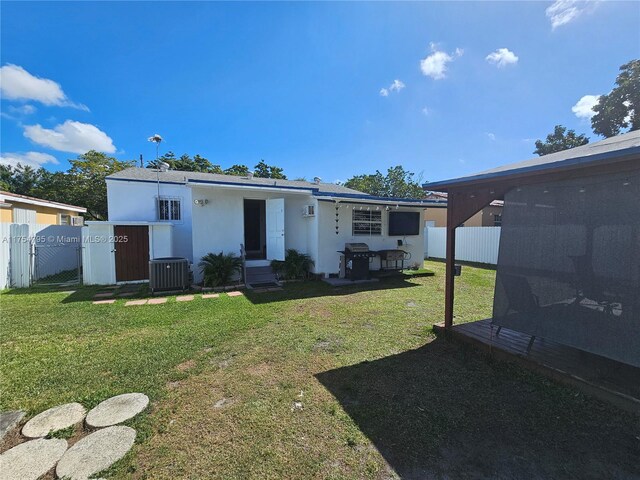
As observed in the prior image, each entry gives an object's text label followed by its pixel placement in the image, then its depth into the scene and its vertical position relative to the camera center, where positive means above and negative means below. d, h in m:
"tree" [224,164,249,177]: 31.38 +7.75
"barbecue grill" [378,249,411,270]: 9.93 -0.96
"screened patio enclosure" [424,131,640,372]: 2.67 -0.17
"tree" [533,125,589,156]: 23.29 +8.30
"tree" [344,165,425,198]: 30.09 +5.75
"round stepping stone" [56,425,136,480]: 1.89 -1.67
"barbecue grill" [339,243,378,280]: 8.87 -0.91
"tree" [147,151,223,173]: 28.14 +7.69
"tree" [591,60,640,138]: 18.23 +9.00
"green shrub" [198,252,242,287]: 8.00 -1.03
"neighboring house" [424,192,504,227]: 18.17 +1.05
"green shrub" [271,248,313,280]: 9.05 -1.09
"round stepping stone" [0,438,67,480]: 1.88 -1.68
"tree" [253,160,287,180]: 33.10 +8.05
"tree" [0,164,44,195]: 25.80 +5.94
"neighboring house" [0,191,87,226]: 10.12 +1.10
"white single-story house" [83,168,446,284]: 8.44 +0.34
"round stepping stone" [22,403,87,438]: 2.30 -1.68
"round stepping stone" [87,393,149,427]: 2.41 -1.68
